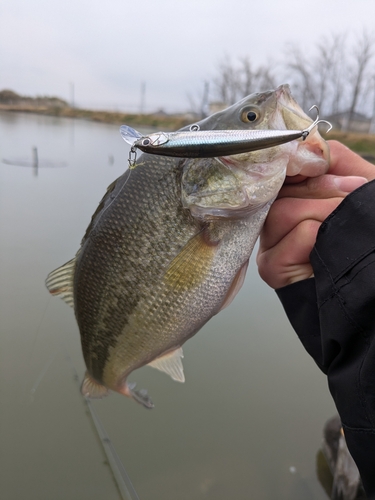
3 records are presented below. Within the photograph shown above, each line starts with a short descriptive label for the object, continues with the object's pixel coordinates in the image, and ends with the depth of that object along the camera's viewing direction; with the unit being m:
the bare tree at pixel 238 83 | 32.97
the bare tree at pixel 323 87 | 29.19
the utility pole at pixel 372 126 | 33.50
